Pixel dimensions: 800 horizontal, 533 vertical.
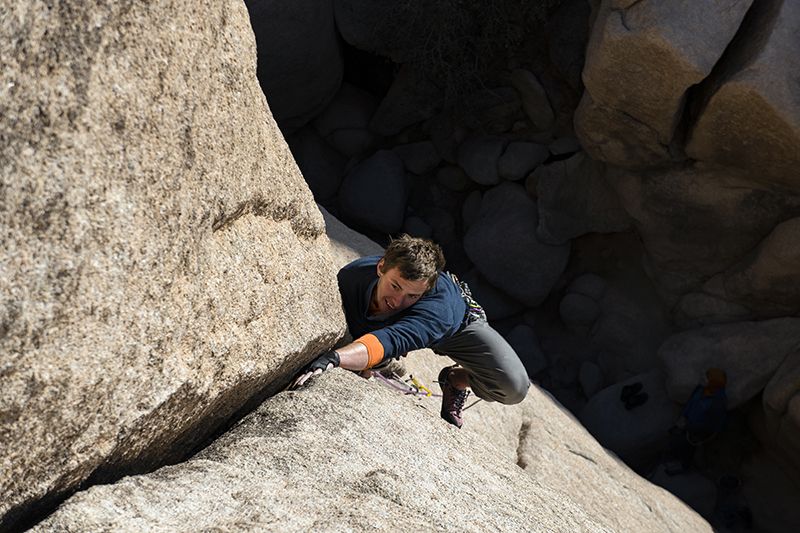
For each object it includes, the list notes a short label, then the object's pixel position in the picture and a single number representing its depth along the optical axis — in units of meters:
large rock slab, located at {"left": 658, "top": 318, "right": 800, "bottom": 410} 6.59
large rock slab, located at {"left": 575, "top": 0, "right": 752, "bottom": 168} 5.23
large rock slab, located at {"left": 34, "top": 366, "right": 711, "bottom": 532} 1.63
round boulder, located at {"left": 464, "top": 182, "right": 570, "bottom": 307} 7.65
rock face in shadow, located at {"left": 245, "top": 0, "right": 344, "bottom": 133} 6.87
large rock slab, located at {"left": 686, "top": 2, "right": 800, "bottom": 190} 5.09
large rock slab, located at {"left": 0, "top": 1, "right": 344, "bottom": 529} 1.42
